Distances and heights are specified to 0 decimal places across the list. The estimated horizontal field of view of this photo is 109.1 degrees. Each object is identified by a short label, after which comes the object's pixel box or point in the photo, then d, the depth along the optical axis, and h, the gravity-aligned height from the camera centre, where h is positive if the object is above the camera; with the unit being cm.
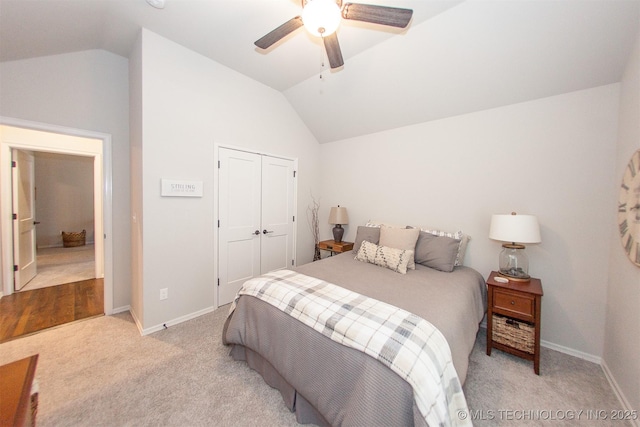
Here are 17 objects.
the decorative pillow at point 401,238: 257 -36
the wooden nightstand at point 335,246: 349 -62
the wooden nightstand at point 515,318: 185 -93
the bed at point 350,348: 108 -87
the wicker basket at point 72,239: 597 -98
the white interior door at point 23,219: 298 -26
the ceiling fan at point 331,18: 127 +116
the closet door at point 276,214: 338 -14
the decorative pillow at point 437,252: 239 -47
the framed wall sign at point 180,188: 237 +17
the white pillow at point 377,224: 312 -24
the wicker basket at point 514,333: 188 -106
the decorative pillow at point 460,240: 255 -36
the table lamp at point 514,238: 195 -25
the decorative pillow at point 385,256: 235 -54
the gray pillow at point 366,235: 287 -37
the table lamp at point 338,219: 362 -20
